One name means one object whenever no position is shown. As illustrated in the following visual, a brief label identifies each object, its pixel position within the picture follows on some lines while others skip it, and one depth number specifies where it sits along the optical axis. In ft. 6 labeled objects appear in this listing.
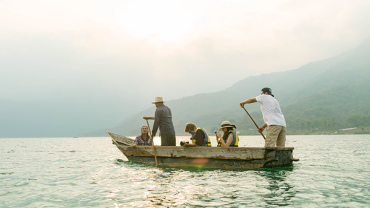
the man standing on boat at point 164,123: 42.63
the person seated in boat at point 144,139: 50.03
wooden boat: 35.32
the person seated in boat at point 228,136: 38.32
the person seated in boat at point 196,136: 38.86
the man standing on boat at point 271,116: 34.60
